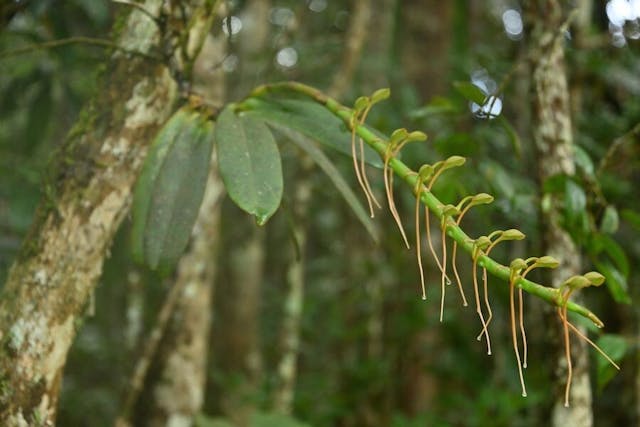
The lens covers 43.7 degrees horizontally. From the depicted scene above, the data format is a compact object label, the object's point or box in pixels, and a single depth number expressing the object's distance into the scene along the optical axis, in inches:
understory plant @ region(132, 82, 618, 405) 39.6
